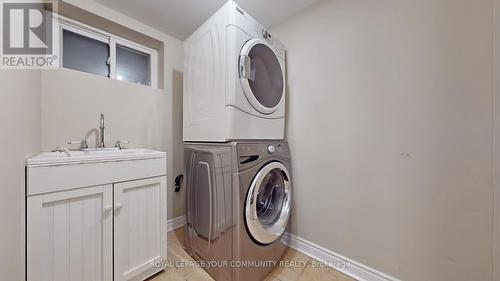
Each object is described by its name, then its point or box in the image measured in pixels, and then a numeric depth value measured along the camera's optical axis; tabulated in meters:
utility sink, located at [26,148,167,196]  0.77
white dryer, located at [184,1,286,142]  1.08
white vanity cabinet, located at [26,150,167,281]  0.78
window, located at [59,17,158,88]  1.39
